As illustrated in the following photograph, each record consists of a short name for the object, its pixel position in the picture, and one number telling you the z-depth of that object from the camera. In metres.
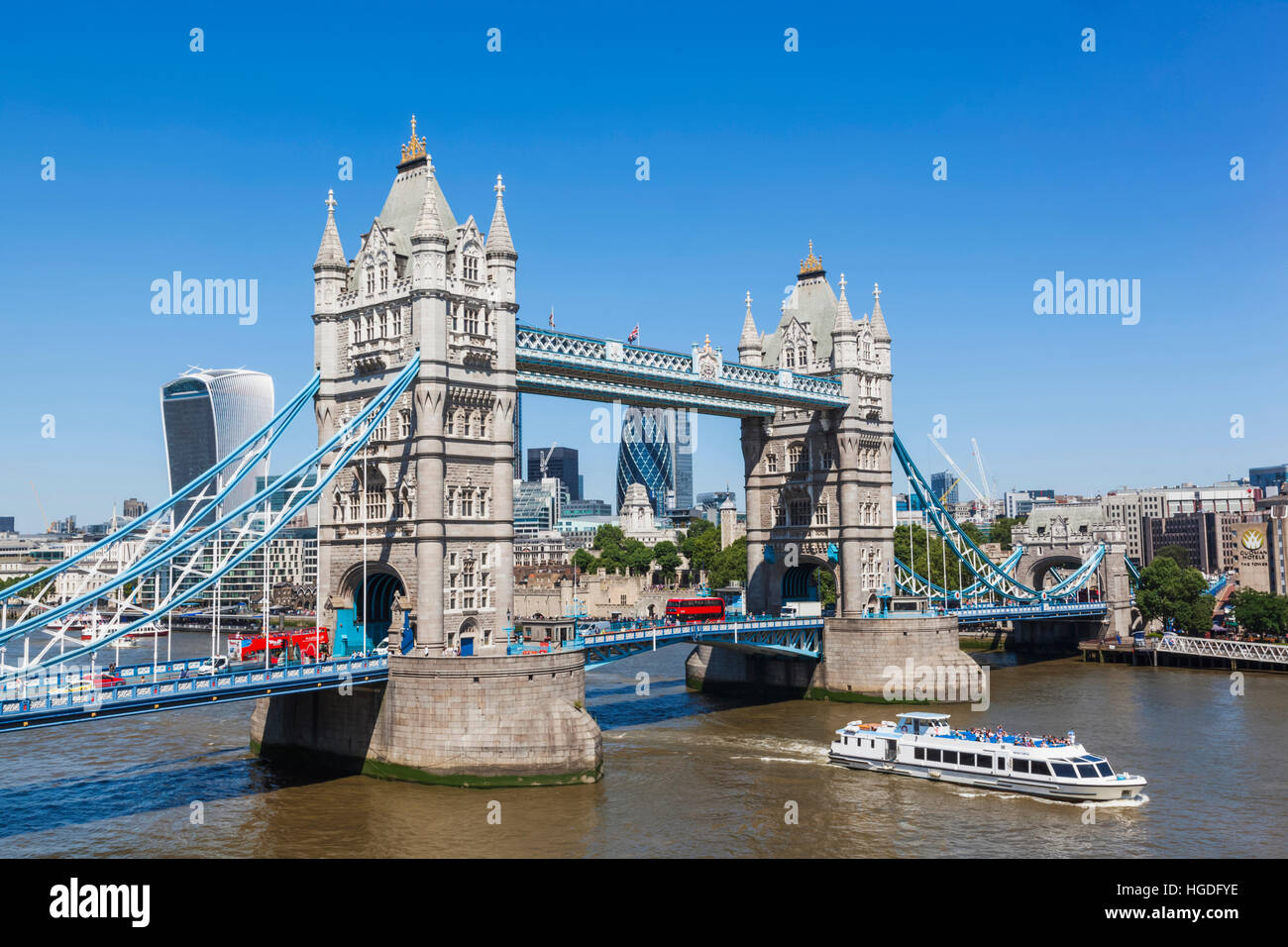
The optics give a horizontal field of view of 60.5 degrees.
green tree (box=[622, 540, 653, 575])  186.25
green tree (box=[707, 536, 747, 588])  156.75
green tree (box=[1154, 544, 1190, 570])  195.50
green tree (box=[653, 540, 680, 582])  187.88
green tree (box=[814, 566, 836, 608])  116.09
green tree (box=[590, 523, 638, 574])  189.88
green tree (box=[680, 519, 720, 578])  178.50
